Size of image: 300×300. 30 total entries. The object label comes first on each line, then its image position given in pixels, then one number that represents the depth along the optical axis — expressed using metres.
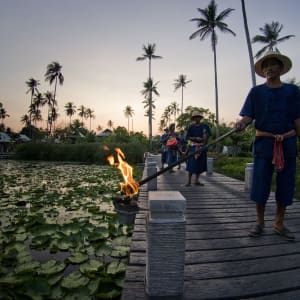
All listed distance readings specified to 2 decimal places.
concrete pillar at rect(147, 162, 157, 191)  6.16
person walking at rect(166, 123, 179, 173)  9.97
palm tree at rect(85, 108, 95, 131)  92.15
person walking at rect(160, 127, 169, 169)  10.45
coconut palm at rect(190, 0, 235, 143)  27.50
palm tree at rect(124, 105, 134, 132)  86.94
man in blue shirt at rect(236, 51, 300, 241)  2.83
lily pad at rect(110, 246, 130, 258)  3.11
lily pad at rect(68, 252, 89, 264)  2.89
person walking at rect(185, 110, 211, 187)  6.39
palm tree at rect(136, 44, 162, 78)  41.43
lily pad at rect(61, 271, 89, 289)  2.31
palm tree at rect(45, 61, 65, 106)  42.12
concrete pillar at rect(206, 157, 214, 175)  10.11
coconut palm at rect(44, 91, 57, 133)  54.31
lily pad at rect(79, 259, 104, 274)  2.65
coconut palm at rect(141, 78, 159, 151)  43.44
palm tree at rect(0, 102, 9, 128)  69.81
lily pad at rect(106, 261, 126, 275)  2.62
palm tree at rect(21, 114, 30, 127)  82.94
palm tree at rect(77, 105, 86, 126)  90.75
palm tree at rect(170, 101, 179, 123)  72.46
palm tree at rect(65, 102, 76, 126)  79.03
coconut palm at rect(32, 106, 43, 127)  56.54
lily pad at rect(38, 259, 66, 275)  2.60
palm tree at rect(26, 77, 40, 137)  51.41
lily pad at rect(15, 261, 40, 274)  2.63
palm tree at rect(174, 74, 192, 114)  55.19
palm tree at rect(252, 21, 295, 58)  31.72
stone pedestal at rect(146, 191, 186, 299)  1.69
